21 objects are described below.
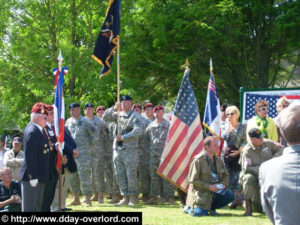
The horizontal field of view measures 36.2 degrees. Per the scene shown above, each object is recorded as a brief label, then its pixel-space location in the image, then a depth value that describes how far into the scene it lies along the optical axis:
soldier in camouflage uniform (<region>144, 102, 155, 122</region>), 10.95
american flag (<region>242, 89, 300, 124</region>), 10.42
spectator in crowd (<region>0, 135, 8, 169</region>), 10.48
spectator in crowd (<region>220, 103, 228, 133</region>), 10.07
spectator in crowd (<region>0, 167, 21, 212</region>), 7.45
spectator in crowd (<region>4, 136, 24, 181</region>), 9.57
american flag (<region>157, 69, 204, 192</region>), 9.09
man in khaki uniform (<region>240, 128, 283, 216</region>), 8.15
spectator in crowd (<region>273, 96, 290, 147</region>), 8.36
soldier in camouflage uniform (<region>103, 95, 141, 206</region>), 9.55
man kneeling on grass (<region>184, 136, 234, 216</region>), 8.02
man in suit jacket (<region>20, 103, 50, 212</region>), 6.50
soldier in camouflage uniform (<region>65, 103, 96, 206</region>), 9.79
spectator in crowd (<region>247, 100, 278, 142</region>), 8.94
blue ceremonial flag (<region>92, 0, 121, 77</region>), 9.39
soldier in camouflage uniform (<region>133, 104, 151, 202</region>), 10.66
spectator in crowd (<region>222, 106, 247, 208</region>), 9.37
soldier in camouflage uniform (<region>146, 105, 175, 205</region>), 10.15
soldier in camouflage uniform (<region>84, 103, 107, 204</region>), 10.45
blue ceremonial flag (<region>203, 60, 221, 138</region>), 9.95
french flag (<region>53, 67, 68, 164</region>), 7.30
